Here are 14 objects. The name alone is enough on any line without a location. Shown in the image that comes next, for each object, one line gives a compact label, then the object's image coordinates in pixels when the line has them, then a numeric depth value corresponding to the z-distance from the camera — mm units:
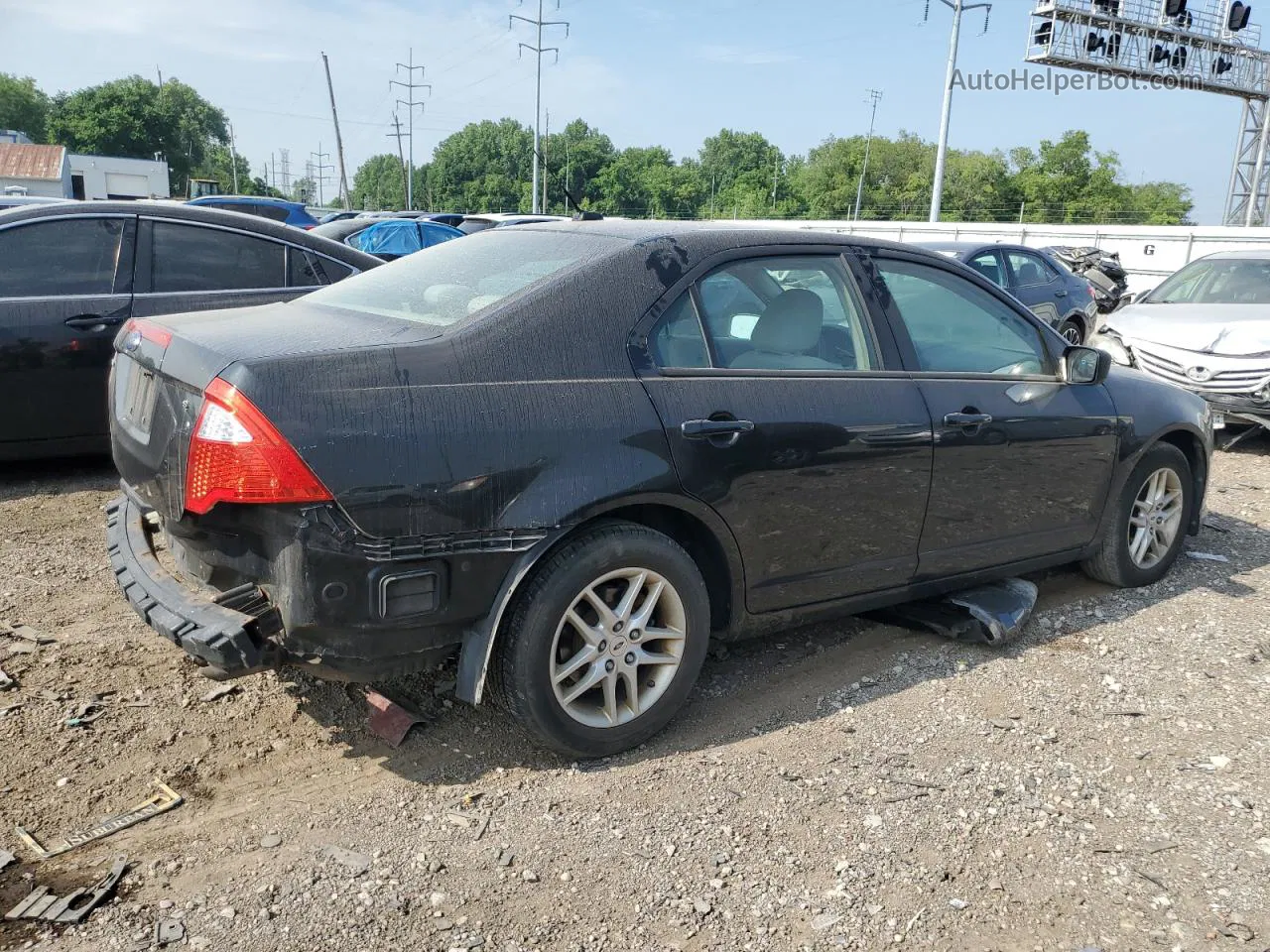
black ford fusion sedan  2736
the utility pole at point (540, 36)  54950
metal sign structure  31516
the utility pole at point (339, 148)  64462
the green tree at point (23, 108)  101250
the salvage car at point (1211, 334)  8312
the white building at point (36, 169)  51062
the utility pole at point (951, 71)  33875
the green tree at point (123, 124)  94312
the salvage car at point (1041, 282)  11086
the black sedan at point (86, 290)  5574
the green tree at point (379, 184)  131875
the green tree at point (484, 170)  105000
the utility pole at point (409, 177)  72375
